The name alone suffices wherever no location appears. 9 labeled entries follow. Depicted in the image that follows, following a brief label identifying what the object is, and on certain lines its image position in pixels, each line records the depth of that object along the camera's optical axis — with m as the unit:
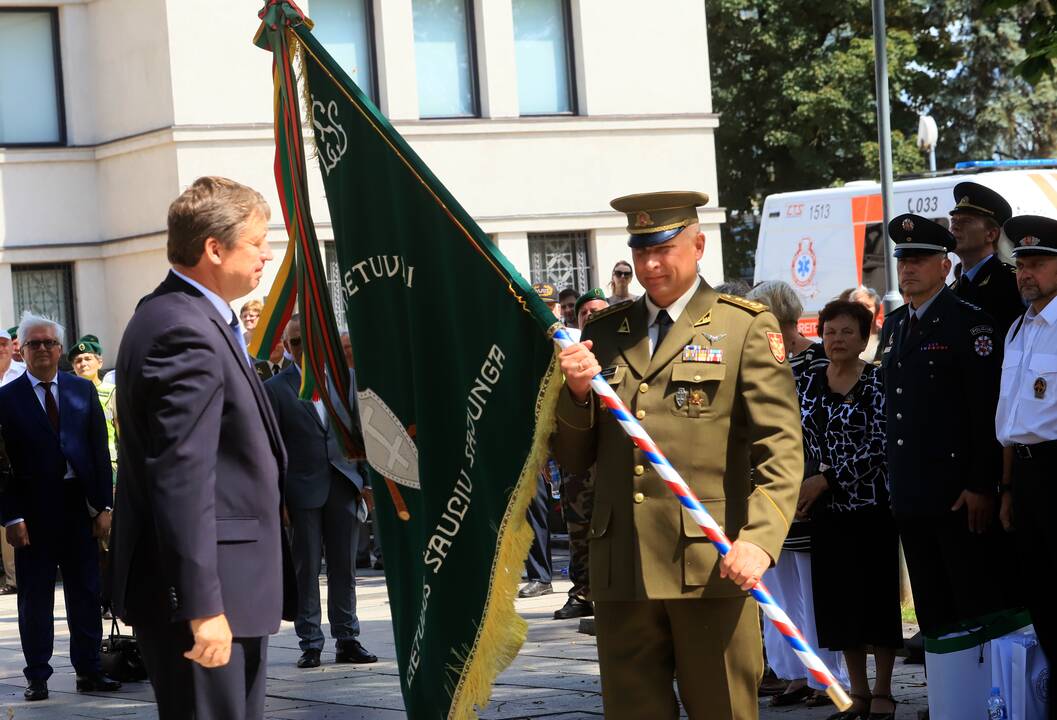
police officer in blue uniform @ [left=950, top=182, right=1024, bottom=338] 7.98
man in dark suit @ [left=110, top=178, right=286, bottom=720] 4.75
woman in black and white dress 8.05
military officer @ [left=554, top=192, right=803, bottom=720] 5.51
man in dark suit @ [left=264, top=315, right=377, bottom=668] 10.35
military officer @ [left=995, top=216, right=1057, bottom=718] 6.91
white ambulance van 18.50
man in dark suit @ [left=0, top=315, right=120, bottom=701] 10.05
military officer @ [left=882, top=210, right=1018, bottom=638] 7.24
